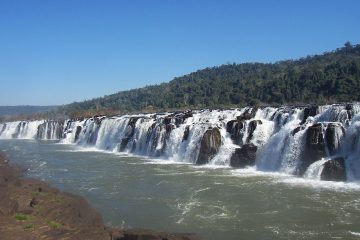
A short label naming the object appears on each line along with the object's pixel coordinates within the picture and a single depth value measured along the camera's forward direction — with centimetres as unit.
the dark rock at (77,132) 5470
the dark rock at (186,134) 3359
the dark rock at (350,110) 2586
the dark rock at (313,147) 2400
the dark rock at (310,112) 2931
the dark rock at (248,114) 3272
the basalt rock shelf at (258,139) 2341
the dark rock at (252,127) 3034
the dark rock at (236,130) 3090
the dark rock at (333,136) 2367
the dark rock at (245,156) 2781
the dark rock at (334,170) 2209
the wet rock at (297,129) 2578
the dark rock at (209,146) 3039
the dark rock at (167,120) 3772
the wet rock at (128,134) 4138
